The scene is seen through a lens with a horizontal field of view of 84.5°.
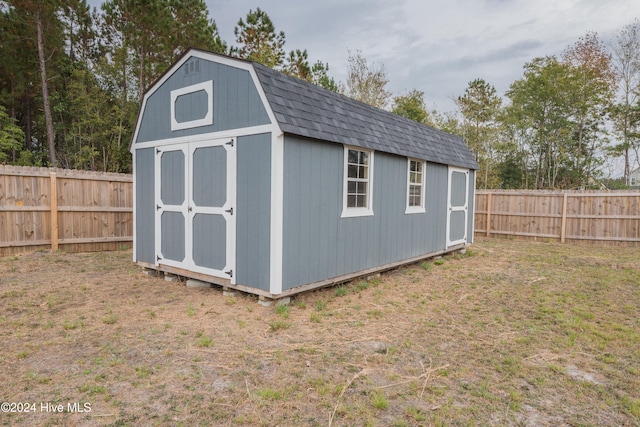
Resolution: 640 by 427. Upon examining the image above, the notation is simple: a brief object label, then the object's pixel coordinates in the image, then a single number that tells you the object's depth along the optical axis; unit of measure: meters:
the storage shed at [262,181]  4.51
